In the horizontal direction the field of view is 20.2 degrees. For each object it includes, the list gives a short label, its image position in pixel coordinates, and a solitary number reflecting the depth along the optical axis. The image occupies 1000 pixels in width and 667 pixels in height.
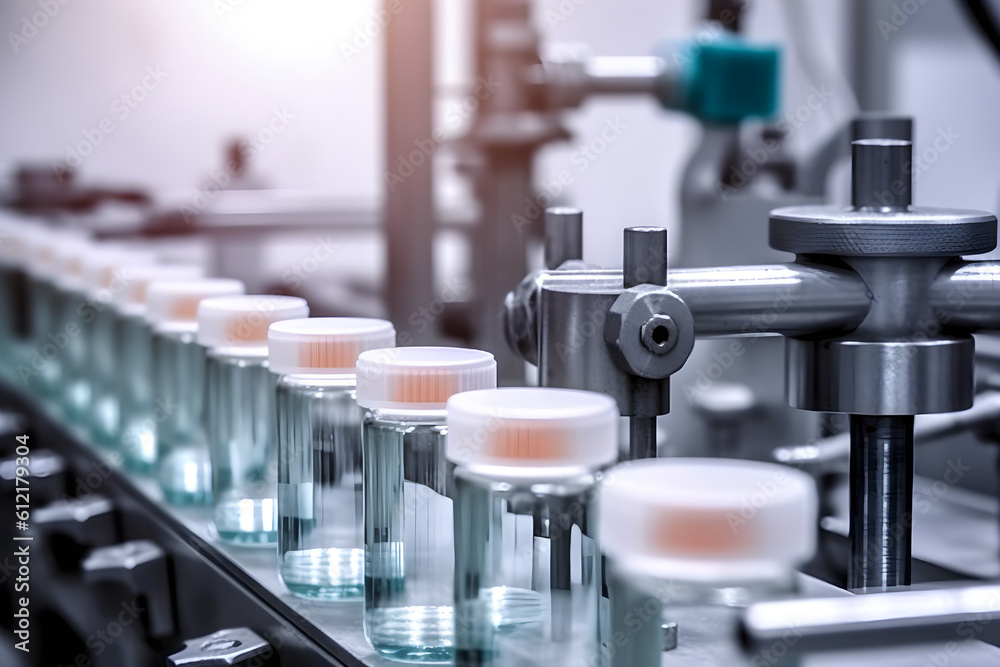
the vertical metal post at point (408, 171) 0.86
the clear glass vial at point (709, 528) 0.41
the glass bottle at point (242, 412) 0.54
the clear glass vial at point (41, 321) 0.76
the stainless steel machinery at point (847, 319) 0.47
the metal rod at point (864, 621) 0.40
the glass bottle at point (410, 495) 0.47
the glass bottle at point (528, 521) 0.44
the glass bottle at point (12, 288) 0.92
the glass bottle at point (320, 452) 0.51
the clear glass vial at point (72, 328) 0.69
